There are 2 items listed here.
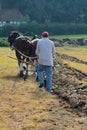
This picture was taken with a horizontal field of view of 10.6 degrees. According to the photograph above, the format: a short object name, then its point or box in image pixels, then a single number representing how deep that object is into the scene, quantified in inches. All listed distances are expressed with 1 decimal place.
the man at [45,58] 681.0
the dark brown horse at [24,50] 841.1
